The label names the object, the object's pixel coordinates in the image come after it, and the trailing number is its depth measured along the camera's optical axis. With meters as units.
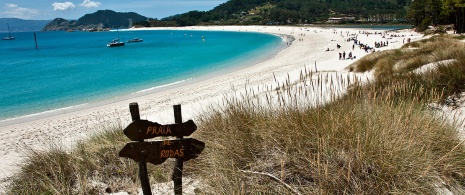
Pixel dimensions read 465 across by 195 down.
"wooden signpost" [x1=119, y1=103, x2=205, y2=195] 3.25
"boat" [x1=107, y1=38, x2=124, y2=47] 76.81
